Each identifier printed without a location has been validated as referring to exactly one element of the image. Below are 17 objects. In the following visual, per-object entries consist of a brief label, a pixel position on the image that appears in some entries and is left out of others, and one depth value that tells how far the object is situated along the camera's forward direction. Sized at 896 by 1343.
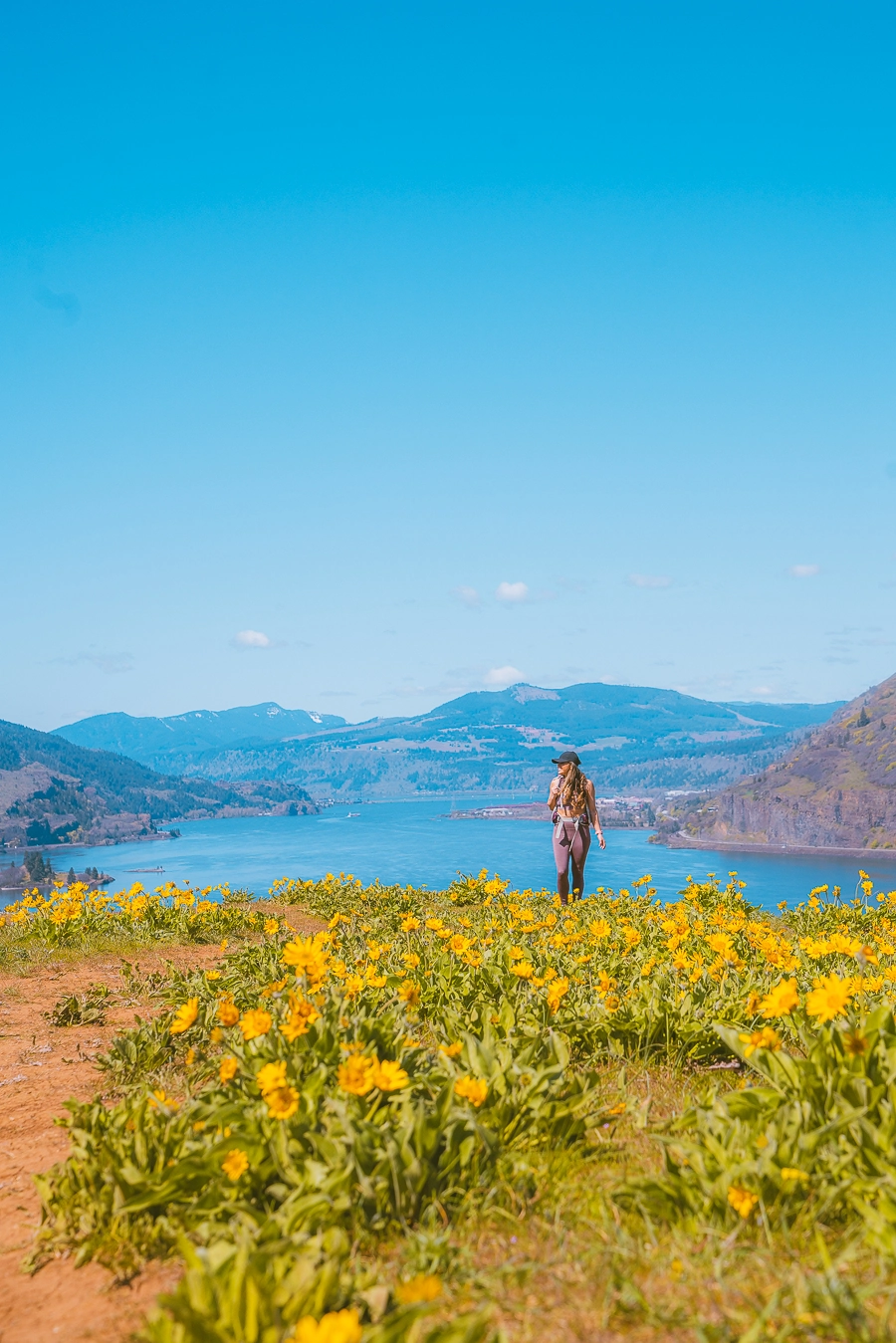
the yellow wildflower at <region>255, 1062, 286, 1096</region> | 3.47
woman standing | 12.95
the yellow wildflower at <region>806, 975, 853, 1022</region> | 3.58
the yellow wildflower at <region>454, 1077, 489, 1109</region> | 3.40
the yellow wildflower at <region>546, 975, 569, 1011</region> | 4.78
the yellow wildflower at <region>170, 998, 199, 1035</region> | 4.31
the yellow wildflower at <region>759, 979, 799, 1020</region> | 3.67
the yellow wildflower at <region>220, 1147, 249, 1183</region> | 3.22
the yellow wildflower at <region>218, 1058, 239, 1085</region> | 3.81
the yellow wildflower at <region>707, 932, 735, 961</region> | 5.55
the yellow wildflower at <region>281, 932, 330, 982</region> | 4.38
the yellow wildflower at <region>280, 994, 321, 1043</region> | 3.96
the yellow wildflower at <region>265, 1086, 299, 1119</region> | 3.46
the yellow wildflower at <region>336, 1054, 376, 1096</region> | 3.36
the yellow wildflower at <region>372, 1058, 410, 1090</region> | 3.40
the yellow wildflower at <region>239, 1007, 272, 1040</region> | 3.99
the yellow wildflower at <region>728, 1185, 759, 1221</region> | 2.86
